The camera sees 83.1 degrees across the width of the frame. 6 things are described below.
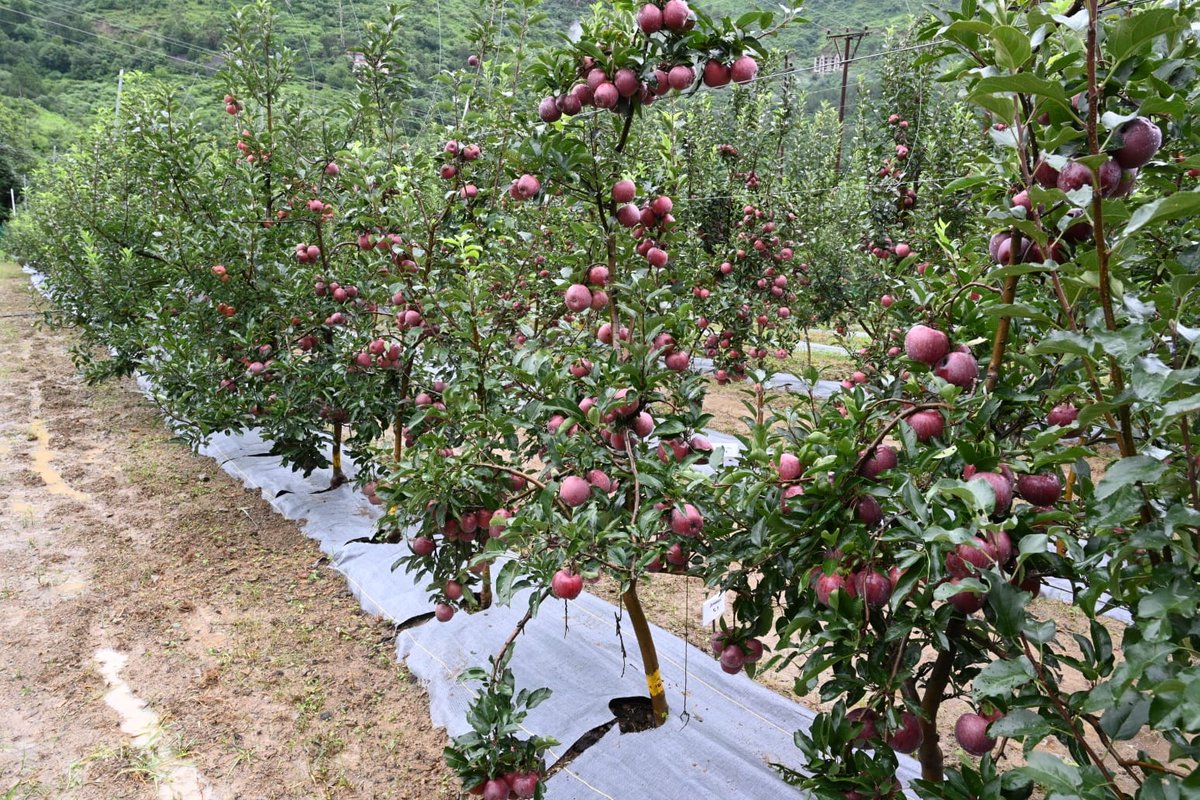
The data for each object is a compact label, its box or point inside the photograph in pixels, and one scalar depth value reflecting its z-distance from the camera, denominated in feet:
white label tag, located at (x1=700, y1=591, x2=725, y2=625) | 8.20
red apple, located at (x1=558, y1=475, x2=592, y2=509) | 5.37
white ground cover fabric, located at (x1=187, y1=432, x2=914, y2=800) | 6.85
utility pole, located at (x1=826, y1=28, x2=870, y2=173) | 31.73
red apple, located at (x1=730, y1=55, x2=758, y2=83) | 5.72
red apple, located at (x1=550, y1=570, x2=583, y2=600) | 4.78
